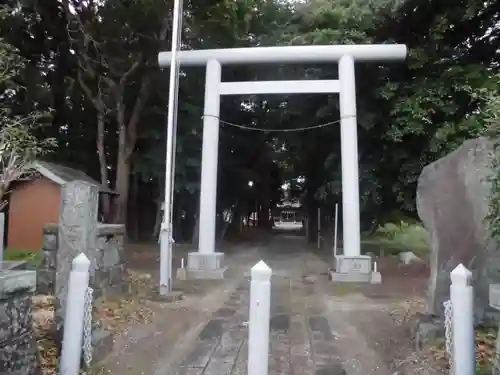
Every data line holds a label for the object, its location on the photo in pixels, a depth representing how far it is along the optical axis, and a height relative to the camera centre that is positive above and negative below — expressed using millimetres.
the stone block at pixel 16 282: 2996 -359
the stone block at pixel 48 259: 6617 -454
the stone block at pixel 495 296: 3113 -428
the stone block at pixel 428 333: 4594 -983
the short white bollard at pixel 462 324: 3449 -677
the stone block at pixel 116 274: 6793 -686
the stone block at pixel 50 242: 6594 -223
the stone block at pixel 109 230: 6519 -55
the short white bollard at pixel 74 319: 3770 -722
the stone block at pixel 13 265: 3978 -335
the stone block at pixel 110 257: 6664 -440
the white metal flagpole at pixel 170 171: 7898 +946
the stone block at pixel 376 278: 9906 -1018
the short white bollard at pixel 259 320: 3395 -652
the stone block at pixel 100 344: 4363 -1095
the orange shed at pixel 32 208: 13625 +482
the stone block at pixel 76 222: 5070 +37
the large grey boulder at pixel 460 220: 4672 +86
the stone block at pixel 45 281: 6623 -750
